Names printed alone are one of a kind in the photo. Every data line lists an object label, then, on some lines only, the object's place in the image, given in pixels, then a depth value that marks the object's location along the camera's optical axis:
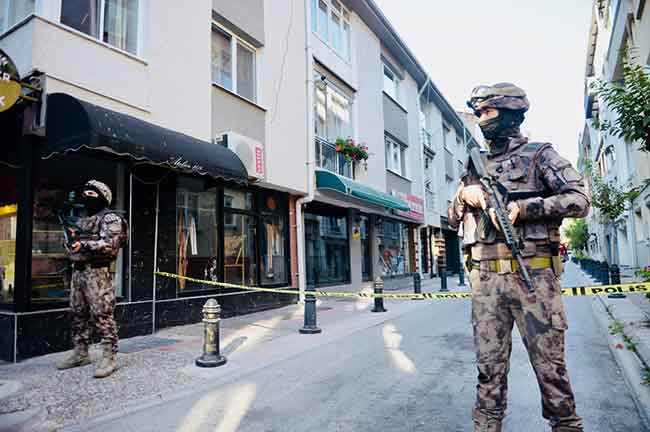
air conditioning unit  8.39
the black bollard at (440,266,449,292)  14.05
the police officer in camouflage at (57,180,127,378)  4.59
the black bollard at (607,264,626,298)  10.47
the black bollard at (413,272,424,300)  12.56
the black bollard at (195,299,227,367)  4.99
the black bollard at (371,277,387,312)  9.57
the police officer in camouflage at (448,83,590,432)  2.39
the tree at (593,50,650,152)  4.18
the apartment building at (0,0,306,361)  5.56
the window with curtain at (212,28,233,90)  9.10
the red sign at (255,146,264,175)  9.08
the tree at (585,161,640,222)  14.27
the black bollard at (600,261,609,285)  12.82
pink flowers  13.01
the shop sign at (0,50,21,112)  5.03
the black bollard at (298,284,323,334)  7.21
